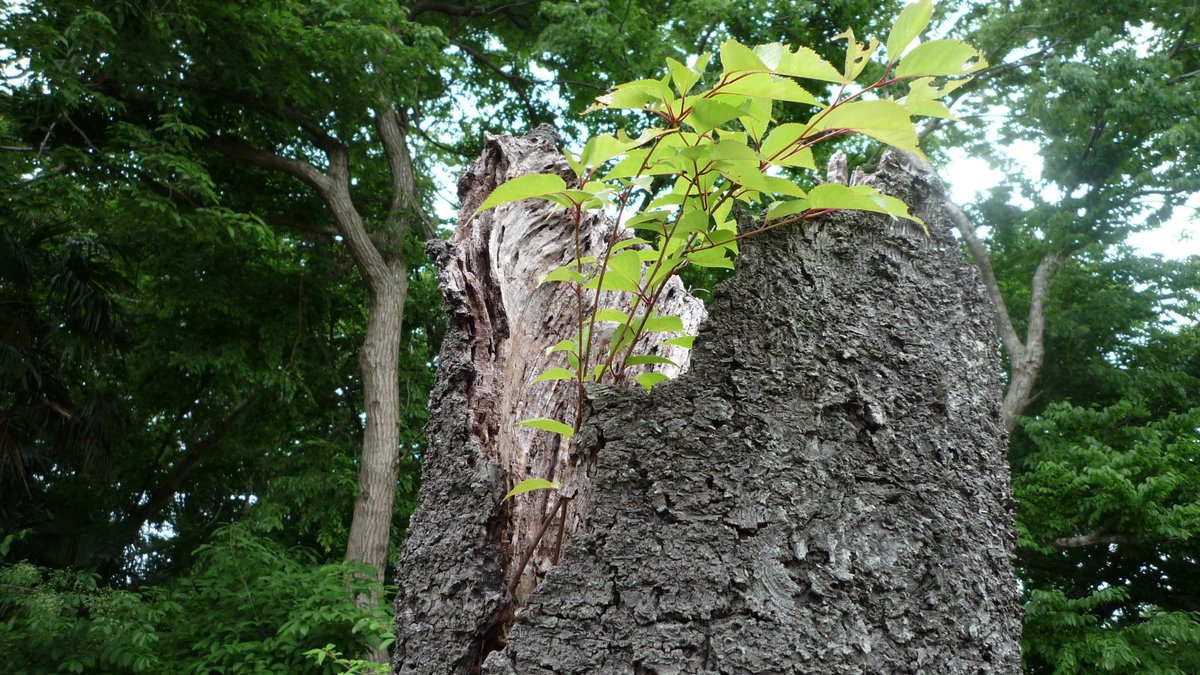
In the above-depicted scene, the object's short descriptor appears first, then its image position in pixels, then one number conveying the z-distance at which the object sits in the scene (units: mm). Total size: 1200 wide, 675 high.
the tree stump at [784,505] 831
